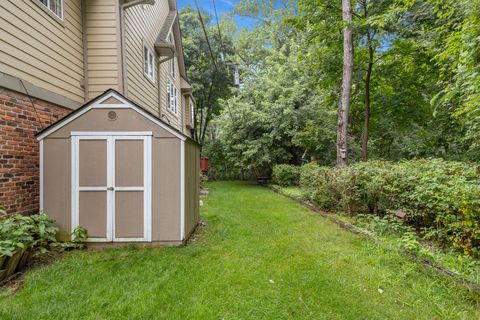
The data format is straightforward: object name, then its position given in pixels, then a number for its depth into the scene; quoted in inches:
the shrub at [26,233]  135.6
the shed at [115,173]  181.6
